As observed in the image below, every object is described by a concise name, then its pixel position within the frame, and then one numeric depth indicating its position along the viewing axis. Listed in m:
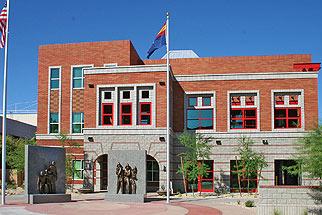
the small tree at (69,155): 38.66
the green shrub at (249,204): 26.08
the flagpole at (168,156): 28.26
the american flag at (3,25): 27.34
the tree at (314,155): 18.42
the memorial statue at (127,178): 29.83
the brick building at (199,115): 36.72
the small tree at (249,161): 34.75
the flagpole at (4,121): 25.86
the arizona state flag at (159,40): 30.25
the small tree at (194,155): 34.88
